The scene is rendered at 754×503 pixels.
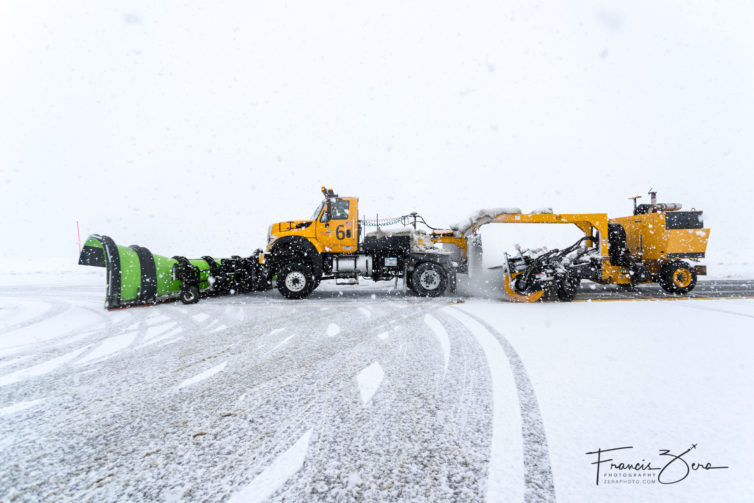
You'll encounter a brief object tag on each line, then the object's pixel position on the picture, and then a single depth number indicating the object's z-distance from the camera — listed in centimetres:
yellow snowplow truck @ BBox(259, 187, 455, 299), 988
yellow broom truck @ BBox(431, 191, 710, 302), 827
